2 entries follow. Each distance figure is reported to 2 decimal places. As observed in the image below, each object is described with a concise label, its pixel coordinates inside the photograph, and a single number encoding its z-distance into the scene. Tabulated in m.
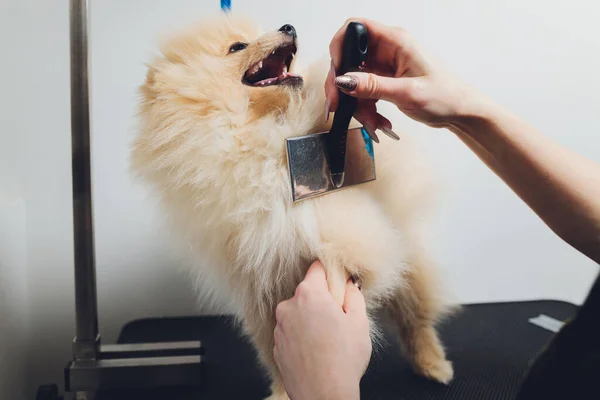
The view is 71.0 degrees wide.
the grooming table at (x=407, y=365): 0.80
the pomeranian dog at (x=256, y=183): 0.57
